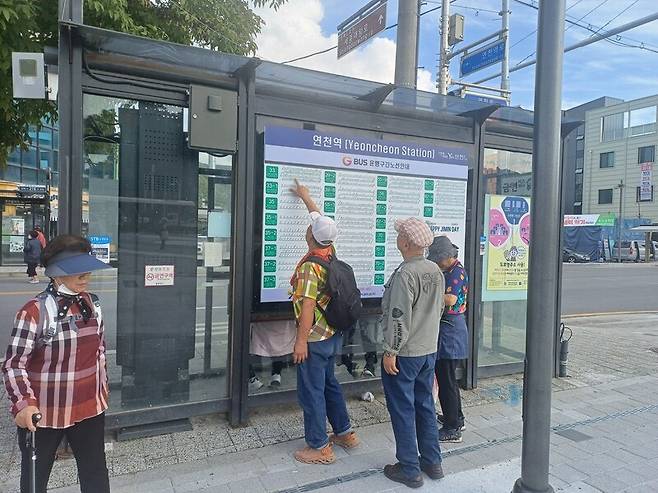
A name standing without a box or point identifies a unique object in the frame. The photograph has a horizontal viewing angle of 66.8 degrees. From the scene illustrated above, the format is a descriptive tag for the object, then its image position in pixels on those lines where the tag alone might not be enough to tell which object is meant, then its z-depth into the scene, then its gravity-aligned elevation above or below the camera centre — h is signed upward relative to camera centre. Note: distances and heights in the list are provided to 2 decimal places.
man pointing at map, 3.45 -0.78
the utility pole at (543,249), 2.79 -0.06
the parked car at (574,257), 35.62 -1.30
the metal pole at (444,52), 10.52 +3.92
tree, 4.37 +2.11
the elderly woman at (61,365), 2.28 -0.66
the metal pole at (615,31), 8.01 +3.61
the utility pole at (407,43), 6.53 +2.54
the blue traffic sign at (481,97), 8.53 +2.49
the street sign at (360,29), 6.85 +3.01
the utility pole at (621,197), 44.34 +3.85
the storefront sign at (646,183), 40.84 +4.75
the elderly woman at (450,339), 4.03 -0.83
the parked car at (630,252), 36.47 -0.86
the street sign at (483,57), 10.30 +3.87
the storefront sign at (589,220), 38.41 +1.50
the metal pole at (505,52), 10.27 +3.78
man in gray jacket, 3.22 -0.66
